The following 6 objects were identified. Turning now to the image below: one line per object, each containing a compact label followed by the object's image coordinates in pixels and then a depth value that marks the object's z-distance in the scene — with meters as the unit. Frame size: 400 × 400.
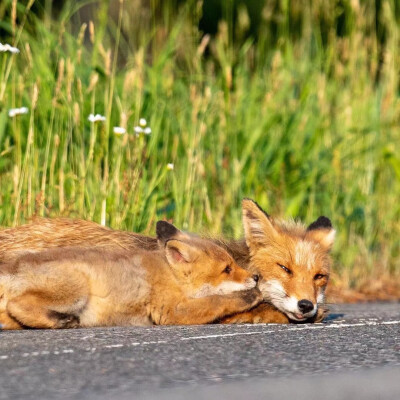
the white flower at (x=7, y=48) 15.69
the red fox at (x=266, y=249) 12.83
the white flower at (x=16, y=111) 16.44
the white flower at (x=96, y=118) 16.51
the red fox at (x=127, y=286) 11.77
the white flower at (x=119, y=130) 16.48
